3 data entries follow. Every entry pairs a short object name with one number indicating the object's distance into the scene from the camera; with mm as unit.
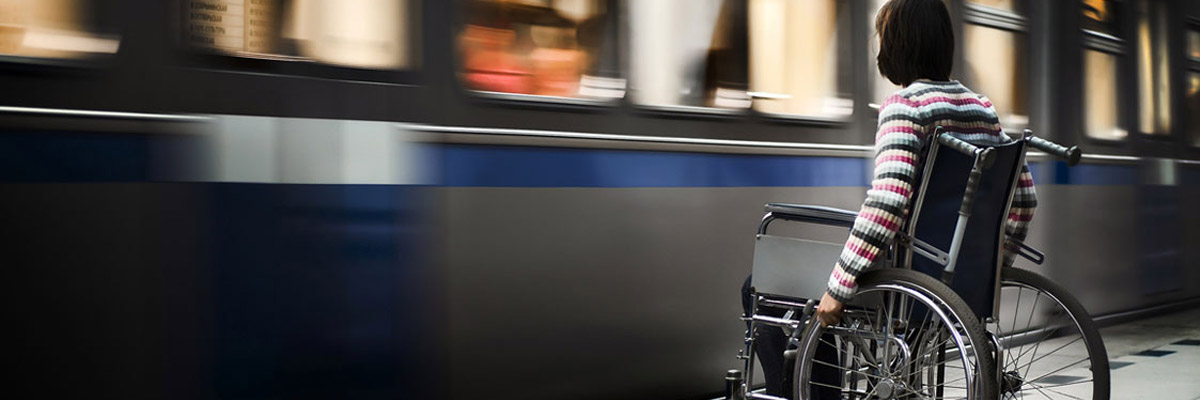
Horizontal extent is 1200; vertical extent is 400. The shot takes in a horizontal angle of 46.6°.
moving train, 3260
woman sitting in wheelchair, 3291
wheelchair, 3229
